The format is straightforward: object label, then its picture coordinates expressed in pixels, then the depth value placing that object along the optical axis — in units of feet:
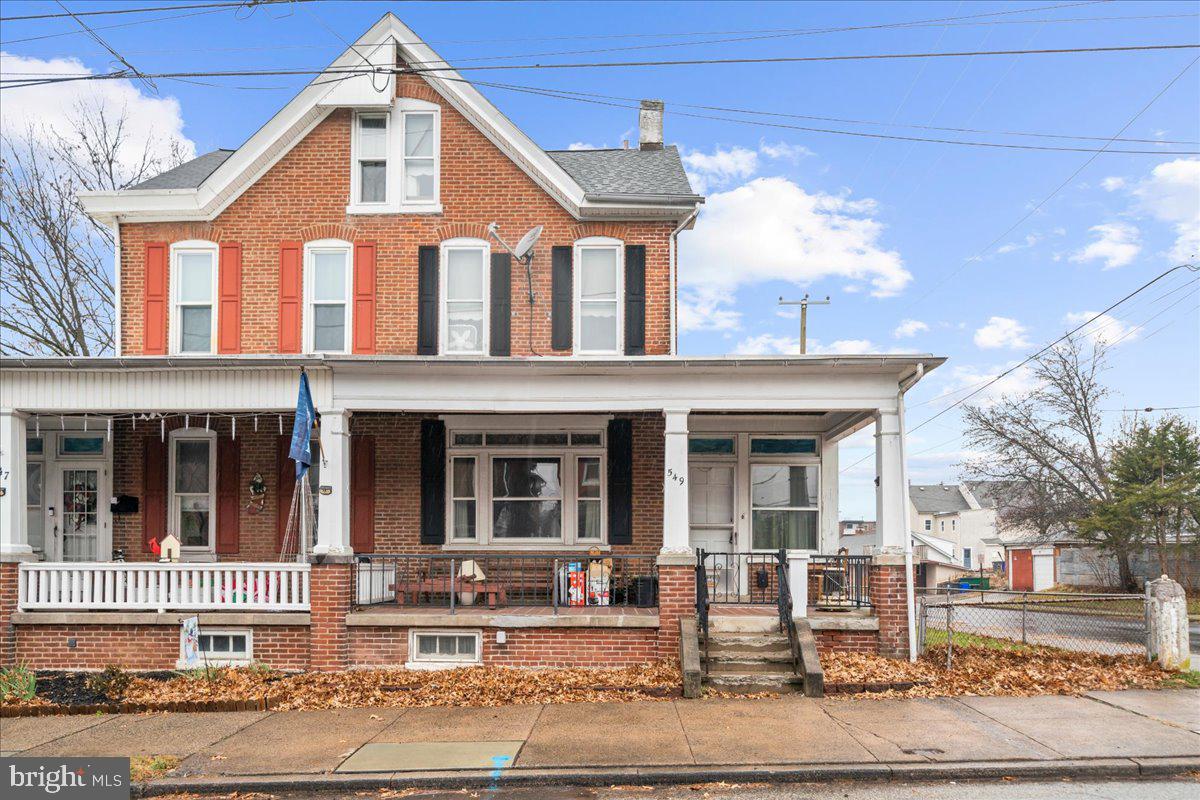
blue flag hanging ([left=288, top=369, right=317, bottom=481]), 39.17
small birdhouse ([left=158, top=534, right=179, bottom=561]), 44.16
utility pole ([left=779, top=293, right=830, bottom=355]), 108.88
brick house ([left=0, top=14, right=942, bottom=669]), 49.26
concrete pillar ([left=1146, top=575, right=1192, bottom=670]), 39.55
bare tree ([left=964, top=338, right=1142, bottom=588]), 126.72
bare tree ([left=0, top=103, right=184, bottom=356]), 80.94
